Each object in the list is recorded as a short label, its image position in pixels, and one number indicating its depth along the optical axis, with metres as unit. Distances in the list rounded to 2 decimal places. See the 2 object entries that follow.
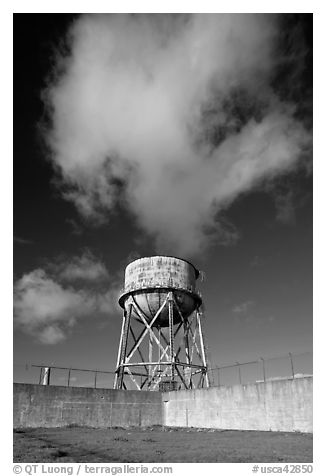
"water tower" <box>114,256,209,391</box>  27.30
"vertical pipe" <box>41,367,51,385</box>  20.20
